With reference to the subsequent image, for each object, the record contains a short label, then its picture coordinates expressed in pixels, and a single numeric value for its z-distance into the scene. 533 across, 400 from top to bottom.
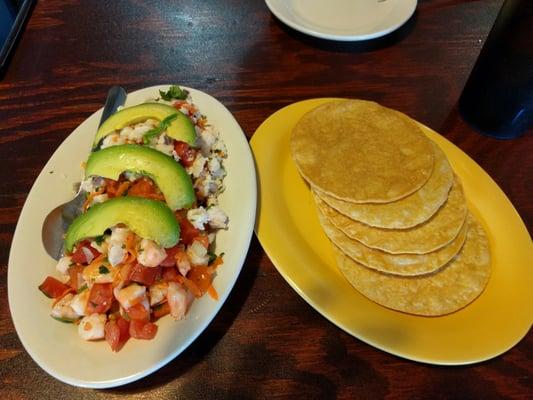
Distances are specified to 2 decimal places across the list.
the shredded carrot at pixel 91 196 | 0.38
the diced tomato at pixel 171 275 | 0.35
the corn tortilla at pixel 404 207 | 0.39
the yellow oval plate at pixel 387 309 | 0.34
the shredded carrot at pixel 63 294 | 0.34
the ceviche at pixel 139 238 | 0.33
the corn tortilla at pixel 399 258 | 0.37
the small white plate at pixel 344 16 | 0.55
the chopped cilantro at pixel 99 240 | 0.35
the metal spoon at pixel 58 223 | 0.37
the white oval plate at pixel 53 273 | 0.31
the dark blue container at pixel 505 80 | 0.41
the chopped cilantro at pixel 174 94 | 0.45
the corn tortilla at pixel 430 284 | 0.36
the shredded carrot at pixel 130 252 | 0.34
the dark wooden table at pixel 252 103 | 0.34
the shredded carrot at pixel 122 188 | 0.37
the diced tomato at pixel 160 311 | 0.34
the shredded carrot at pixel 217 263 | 0.36
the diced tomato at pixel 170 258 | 0.34
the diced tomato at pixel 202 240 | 0.37
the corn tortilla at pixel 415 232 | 0.38
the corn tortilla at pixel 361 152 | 0.40
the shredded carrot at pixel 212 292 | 0.34
